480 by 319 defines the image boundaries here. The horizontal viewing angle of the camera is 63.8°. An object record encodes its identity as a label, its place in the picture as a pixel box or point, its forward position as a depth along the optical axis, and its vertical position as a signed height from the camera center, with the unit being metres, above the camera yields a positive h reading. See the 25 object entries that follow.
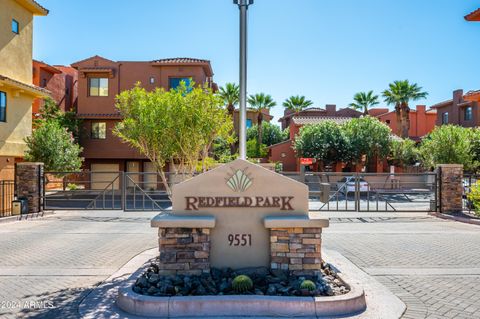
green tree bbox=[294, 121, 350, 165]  34.88 +1.92
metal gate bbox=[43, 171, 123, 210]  22.44 -1.80
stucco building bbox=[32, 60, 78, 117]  32.75 +7.54
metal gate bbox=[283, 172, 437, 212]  18.00 -1.92
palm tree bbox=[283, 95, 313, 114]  51.72 +8.25
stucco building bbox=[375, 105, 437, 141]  52.81 +6.30
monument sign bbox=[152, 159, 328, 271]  6.89 -0.76
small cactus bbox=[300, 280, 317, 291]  5.83 -1.83
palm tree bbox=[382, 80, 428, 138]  45.84 +8.26
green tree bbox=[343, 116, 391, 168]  35.00 +2.39
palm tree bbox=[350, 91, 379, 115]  50.81 +8.65
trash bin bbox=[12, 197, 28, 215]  16.03 -1.82
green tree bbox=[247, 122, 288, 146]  55.34 +4.37
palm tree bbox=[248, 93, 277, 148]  47.61 +7.80
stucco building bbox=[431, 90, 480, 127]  40.50 +6.12
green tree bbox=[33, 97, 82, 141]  28.51 +3.50
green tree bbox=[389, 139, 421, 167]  36.53 +1.28
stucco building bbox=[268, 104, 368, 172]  42.72 +4.89
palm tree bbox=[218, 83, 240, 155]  41.31 +7.58
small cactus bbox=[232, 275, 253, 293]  5.87 -1.83
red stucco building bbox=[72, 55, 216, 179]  28.92 +5.90
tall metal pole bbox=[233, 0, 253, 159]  7.91 +2.01
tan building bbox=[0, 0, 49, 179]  18.69 +4.26
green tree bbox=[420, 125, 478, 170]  27.81 +1.30
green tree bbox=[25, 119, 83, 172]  21.11 +0.83
